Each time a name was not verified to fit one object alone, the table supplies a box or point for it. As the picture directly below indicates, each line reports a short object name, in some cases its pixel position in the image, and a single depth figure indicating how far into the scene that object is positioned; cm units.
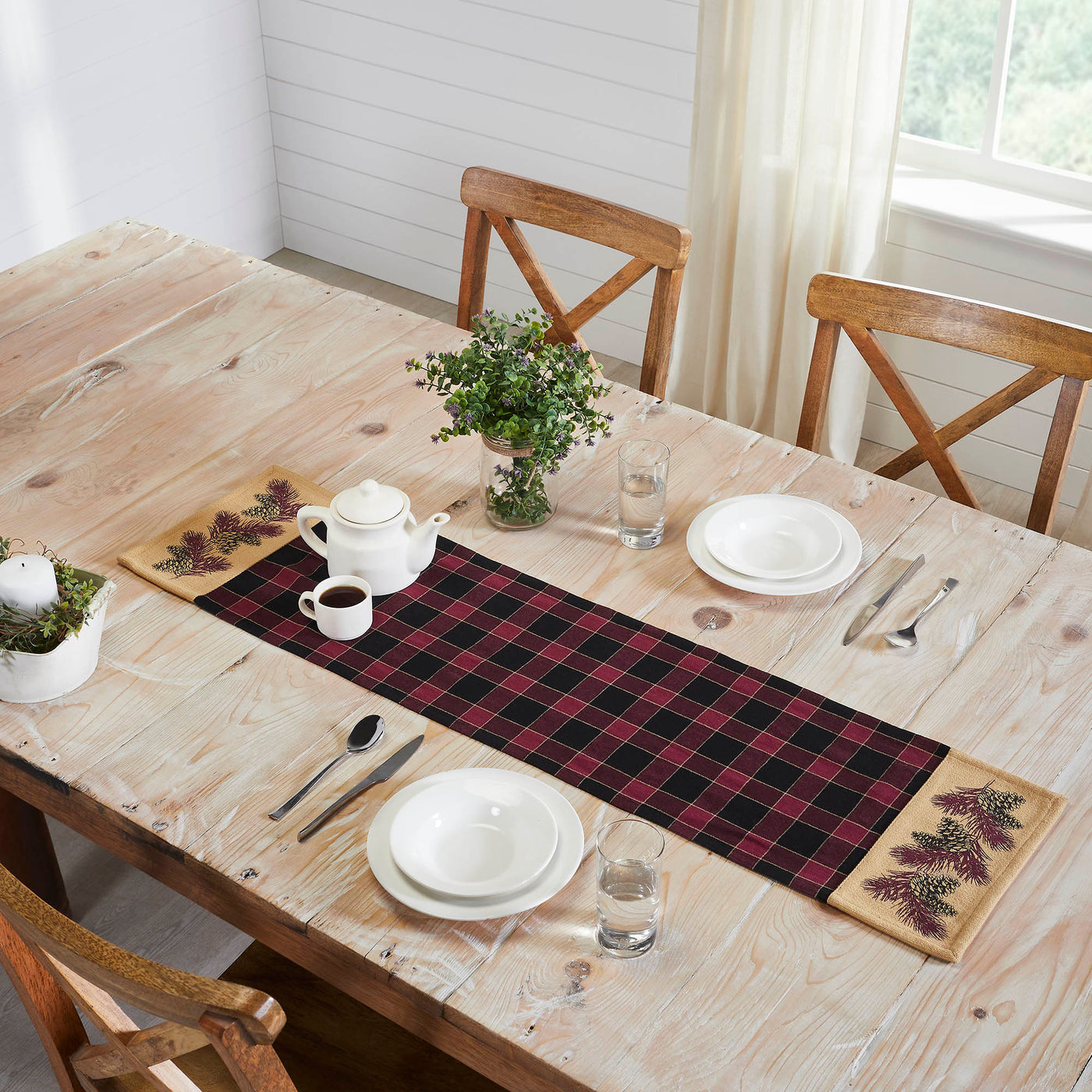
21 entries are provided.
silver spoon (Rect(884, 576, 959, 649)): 148
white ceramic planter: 136
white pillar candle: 135
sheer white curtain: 273
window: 276
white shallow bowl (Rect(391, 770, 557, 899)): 119
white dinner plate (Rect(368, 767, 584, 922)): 116
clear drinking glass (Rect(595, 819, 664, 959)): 113
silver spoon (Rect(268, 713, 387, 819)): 131
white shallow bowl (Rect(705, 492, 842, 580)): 160
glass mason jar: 159
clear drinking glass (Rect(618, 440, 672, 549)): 162
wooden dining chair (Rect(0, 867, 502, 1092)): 88
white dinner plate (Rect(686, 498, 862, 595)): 156
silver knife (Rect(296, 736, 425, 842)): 125
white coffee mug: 147
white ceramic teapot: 151
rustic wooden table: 108
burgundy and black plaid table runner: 127
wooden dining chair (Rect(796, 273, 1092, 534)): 178
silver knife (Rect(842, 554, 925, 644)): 150
